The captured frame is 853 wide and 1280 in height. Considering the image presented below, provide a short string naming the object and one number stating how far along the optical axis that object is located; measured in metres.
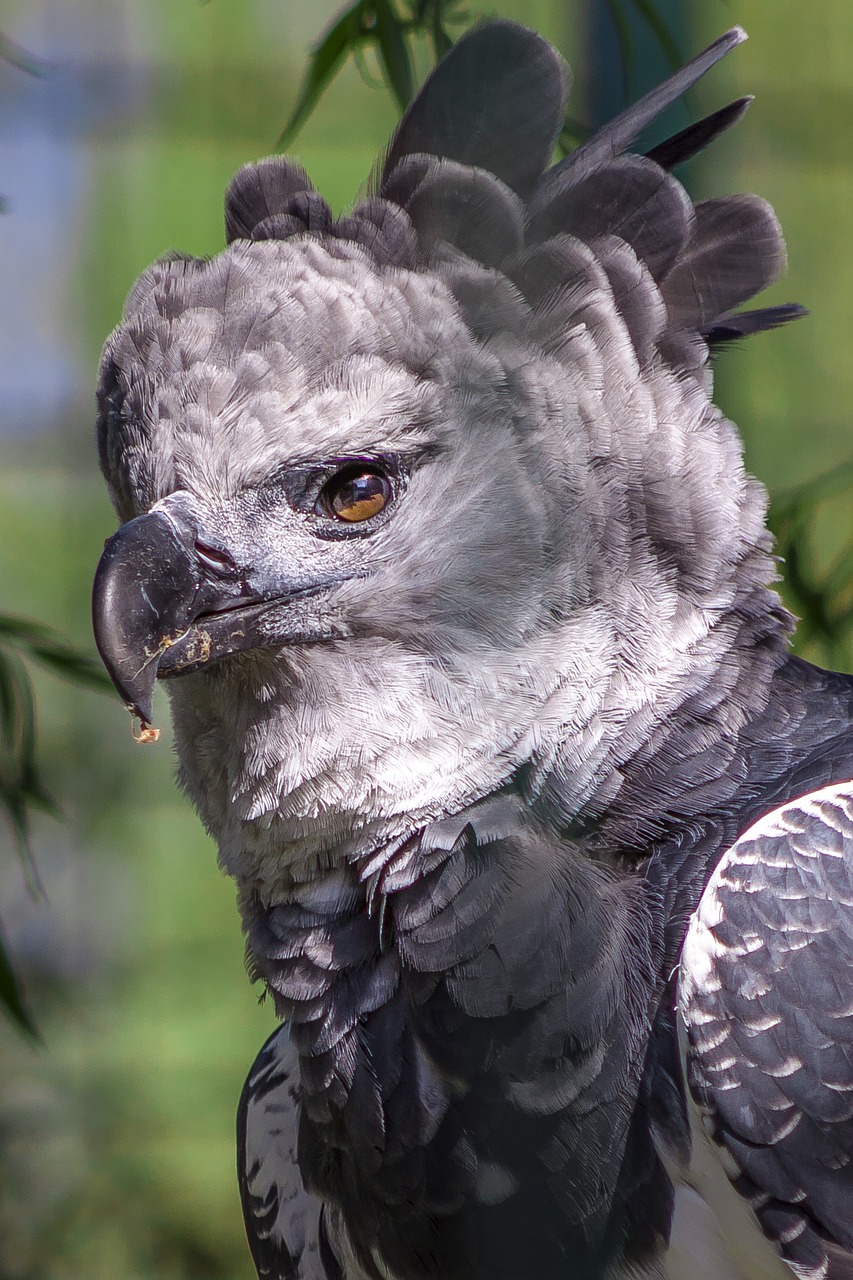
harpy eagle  4.02
